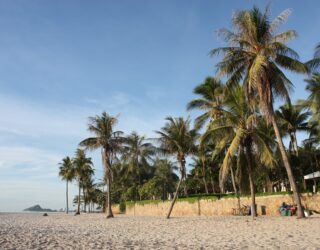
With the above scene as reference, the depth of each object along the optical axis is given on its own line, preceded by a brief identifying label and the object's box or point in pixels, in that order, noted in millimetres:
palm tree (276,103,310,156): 36062
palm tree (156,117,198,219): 28234
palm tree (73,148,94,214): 58688
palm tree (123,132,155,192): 51094
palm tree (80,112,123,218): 32844
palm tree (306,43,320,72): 19322
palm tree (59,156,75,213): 62844
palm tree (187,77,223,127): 32688
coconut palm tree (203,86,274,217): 19703
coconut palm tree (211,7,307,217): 18844
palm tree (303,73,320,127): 27119
